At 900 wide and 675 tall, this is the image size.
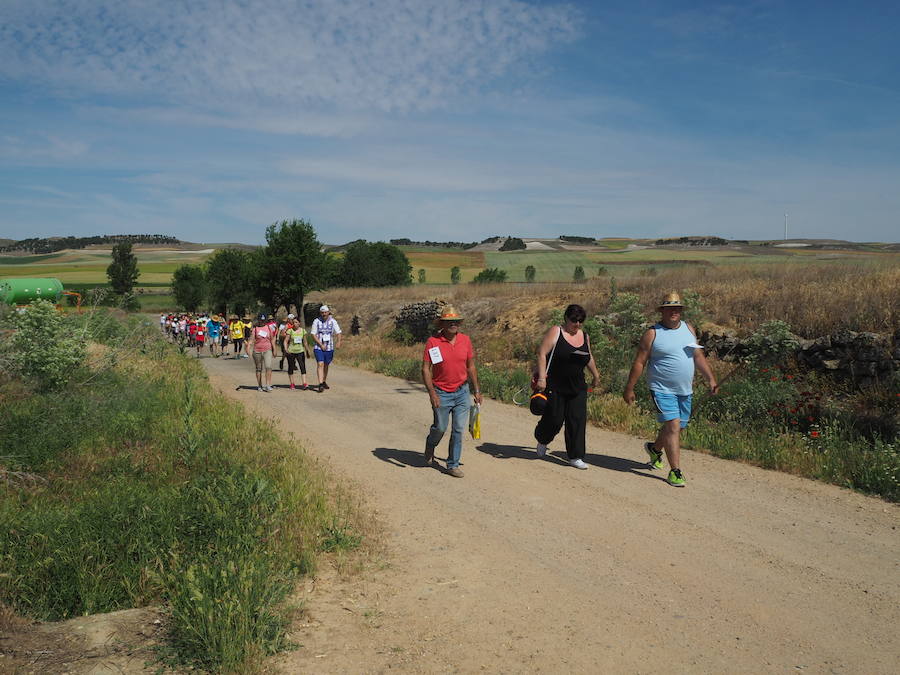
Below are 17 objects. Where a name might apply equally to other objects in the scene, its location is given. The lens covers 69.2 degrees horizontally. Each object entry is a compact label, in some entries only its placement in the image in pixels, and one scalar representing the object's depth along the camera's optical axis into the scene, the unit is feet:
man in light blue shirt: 22.07
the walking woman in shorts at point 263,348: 45.85
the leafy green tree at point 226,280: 235.61
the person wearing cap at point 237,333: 79.15
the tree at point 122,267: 302.99
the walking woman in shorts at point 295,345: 46.70
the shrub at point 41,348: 27.66
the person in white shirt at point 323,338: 44.34
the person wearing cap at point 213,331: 84.79
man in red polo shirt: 23.54
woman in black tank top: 24.38
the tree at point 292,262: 157.99
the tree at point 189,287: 261.44
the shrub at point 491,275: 220.43
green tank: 80.09
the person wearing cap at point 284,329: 47.34
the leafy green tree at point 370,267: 234.58
